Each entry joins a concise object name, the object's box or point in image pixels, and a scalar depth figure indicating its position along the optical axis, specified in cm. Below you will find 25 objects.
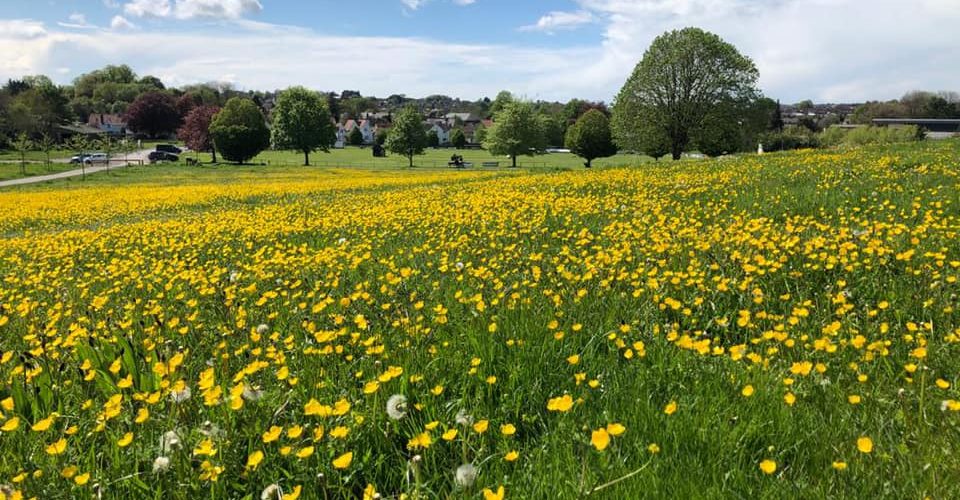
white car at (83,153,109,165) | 7019
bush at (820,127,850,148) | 5889
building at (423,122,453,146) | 16914
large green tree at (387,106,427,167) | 7619
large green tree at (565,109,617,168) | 7025
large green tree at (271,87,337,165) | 7238
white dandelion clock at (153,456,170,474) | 241
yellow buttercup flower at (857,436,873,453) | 199
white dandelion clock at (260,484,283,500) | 212
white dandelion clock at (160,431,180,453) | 256
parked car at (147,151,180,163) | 7712
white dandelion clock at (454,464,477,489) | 223
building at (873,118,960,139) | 11592
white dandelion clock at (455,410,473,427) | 247
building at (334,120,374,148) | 16246
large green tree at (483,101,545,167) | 7400
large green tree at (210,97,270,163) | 6875
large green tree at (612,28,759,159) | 4394
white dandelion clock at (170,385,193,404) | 291
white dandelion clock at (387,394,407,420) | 275
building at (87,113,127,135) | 14984
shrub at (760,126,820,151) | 7016
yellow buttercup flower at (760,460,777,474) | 199
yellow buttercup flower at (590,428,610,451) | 200
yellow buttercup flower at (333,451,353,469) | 212
